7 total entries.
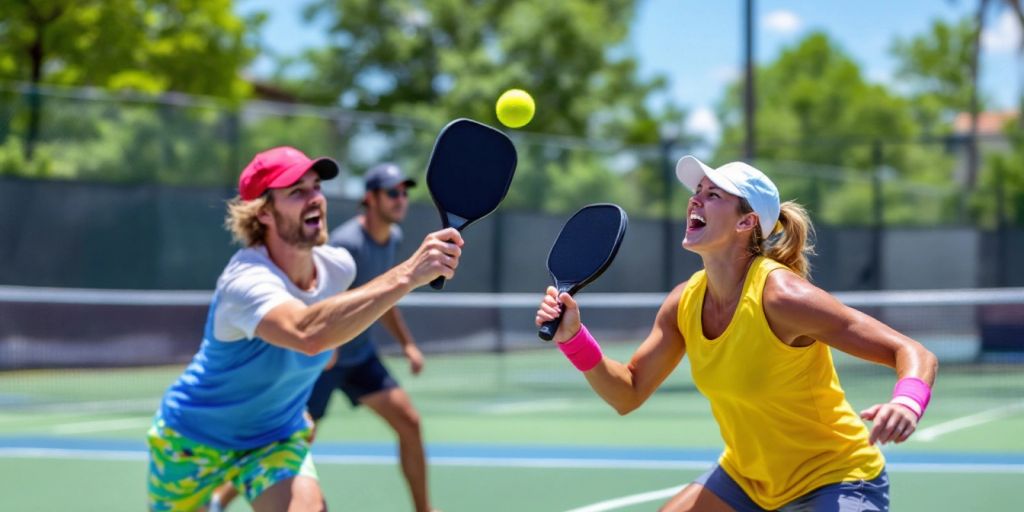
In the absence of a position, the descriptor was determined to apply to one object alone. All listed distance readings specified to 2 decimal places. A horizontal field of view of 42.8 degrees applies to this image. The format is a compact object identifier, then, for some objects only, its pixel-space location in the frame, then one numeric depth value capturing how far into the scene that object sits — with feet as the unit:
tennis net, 38.68
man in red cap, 13.85
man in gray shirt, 20.68
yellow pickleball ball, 13.98
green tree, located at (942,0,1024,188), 62.21
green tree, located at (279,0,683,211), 110.52
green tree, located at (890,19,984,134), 170.30
